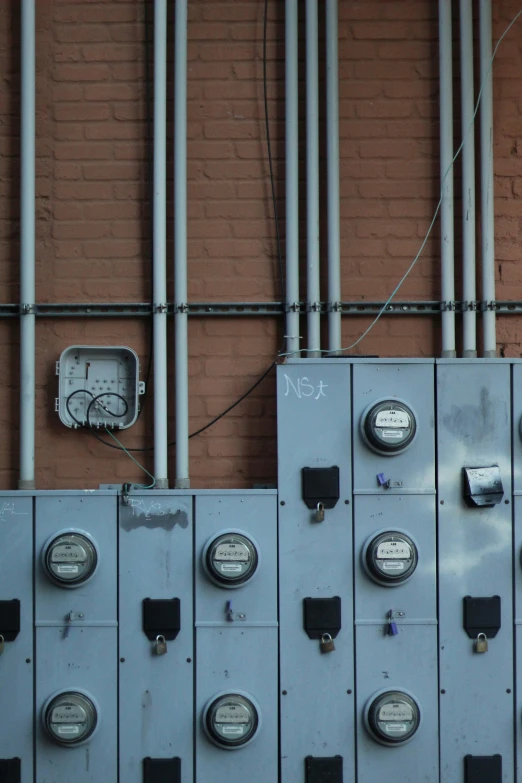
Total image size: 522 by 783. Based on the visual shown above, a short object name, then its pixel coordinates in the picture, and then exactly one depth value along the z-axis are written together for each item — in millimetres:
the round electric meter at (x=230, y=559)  6164
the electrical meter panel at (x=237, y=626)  6187
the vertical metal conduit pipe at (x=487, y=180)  6941
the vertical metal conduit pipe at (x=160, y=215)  6891
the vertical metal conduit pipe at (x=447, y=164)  6945
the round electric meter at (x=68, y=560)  6141
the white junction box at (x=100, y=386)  6918
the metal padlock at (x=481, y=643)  6223
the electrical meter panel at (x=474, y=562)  6246
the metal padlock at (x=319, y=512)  6238
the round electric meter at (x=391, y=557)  6180
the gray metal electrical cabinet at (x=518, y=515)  6266
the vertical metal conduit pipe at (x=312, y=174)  6922
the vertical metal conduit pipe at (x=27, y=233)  6859
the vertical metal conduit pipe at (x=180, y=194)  6906
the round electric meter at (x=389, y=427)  6211
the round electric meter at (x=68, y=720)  6090
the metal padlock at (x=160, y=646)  6164
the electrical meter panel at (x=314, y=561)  6227
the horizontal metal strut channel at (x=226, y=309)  6992
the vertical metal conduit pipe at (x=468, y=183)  6945
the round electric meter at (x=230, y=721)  6121
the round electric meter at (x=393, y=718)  6137
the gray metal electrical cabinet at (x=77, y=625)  6164
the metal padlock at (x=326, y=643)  6195
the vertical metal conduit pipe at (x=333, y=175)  6918
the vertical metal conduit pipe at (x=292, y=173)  6934
